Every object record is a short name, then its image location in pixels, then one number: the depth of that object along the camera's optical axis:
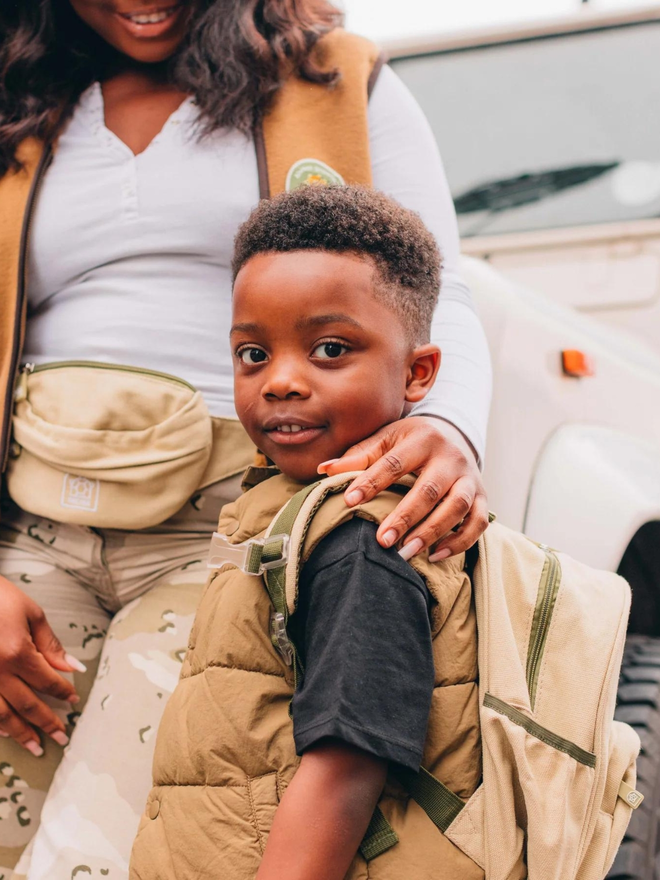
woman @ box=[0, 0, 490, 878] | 1.32
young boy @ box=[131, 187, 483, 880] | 0.94
